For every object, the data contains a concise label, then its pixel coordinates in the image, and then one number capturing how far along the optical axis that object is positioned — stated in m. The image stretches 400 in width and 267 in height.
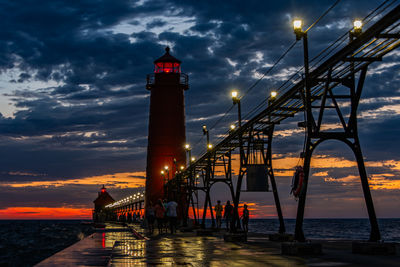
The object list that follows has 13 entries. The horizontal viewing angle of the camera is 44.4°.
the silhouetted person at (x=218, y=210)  33.81
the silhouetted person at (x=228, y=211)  30.60
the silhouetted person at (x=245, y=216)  30.38
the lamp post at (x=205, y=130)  37.74
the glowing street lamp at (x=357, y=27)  12.67
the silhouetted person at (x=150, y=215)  30.25
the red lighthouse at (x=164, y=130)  56.03
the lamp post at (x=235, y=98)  25.38
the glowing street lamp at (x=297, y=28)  15.12
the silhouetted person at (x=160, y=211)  28.94
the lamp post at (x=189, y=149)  47.87
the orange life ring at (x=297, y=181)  14.41
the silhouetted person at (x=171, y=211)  26.91
